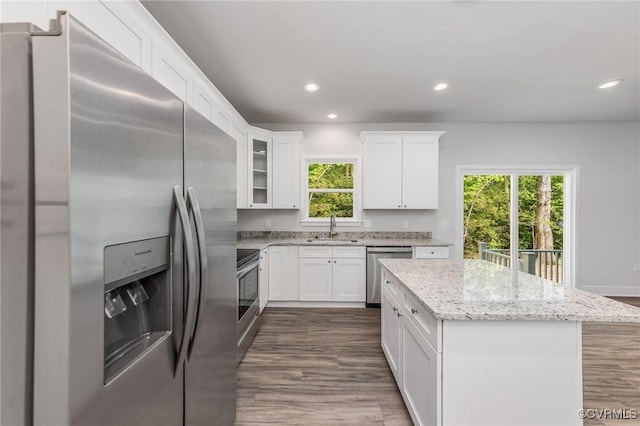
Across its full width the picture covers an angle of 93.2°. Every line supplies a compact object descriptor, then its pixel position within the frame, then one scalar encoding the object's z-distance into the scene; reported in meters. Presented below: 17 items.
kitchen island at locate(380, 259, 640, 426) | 1.33
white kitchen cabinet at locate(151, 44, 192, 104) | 1.85
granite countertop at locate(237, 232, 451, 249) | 4.29
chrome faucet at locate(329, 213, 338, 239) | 4.59
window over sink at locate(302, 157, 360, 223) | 4.68
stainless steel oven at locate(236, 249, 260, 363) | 2.53
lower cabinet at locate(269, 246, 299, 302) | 4.04
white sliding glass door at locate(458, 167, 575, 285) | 4.75
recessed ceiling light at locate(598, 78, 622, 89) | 3.20
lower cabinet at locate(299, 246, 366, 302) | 4.02
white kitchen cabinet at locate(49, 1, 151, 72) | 1.24
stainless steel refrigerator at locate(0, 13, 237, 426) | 0.57
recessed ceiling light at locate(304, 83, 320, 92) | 3.24
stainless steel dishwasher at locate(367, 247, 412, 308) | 3.96
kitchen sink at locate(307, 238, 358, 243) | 4.20
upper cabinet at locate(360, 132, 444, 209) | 4.27
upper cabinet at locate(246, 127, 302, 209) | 4.31
